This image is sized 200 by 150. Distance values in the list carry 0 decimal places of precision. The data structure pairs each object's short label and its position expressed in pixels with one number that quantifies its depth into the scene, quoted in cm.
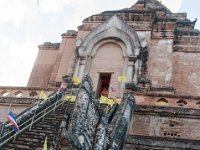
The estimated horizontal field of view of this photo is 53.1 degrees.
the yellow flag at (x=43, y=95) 858
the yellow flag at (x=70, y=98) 866
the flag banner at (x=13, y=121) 600
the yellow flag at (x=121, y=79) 921
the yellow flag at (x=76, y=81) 942
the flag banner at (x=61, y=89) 874
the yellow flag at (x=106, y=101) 803
